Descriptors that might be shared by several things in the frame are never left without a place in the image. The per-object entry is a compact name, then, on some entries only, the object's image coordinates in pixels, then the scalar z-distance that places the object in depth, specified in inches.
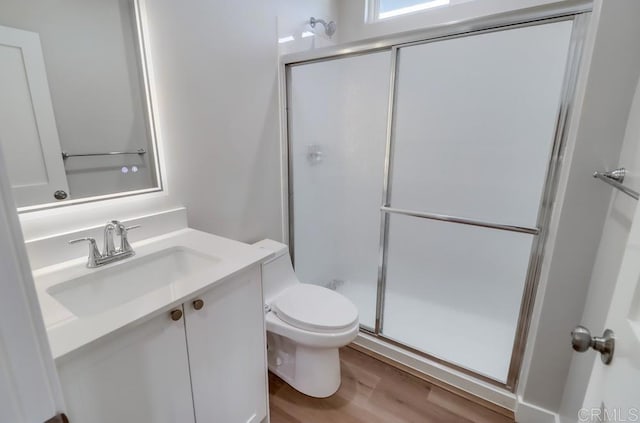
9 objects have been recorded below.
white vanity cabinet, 28.5
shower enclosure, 73.6
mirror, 38.6
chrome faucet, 41.4
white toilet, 58.6
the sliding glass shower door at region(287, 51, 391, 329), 86.0
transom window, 84.1
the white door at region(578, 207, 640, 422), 17.9
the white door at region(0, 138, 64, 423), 13.4
